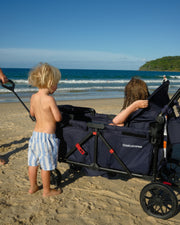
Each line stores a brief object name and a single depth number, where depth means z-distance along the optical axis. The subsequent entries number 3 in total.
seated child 2.74
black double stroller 2.32
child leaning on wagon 2.50
